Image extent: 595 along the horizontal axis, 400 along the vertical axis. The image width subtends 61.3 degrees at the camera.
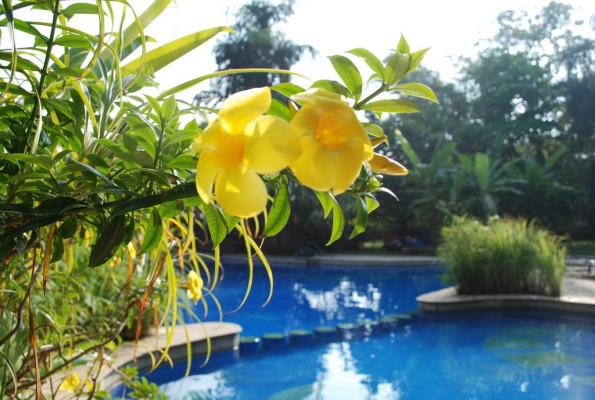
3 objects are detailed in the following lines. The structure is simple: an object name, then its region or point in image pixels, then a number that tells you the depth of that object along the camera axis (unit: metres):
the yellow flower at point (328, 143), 0.25
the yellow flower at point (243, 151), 0.23
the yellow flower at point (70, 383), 1.70
